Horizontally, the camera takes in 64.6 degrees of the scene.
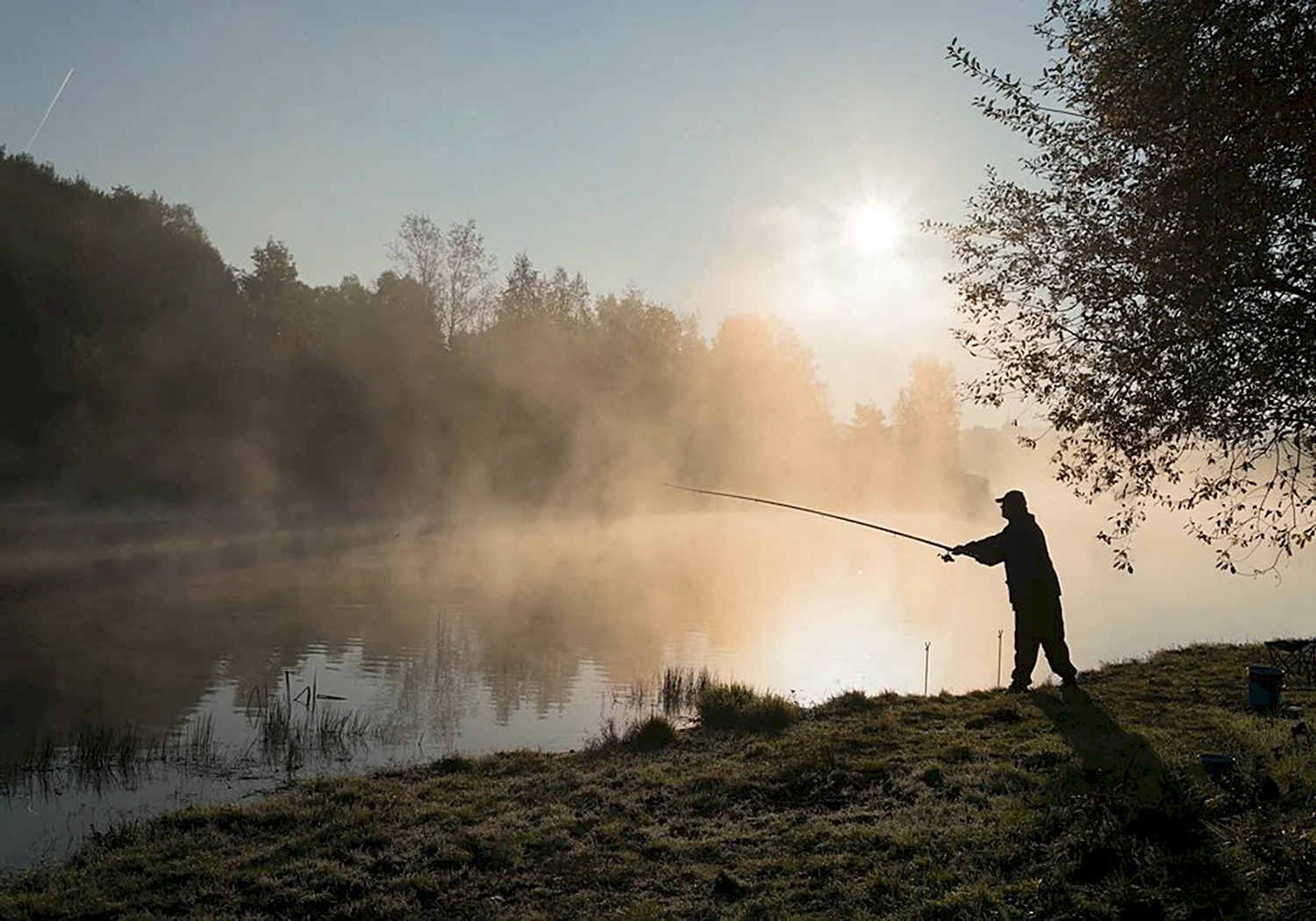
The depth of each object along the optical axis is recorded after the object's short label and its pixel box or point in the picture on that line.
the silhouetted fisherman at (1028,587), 12.66
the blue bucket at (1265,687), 10.76
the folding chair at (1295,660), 12.81
